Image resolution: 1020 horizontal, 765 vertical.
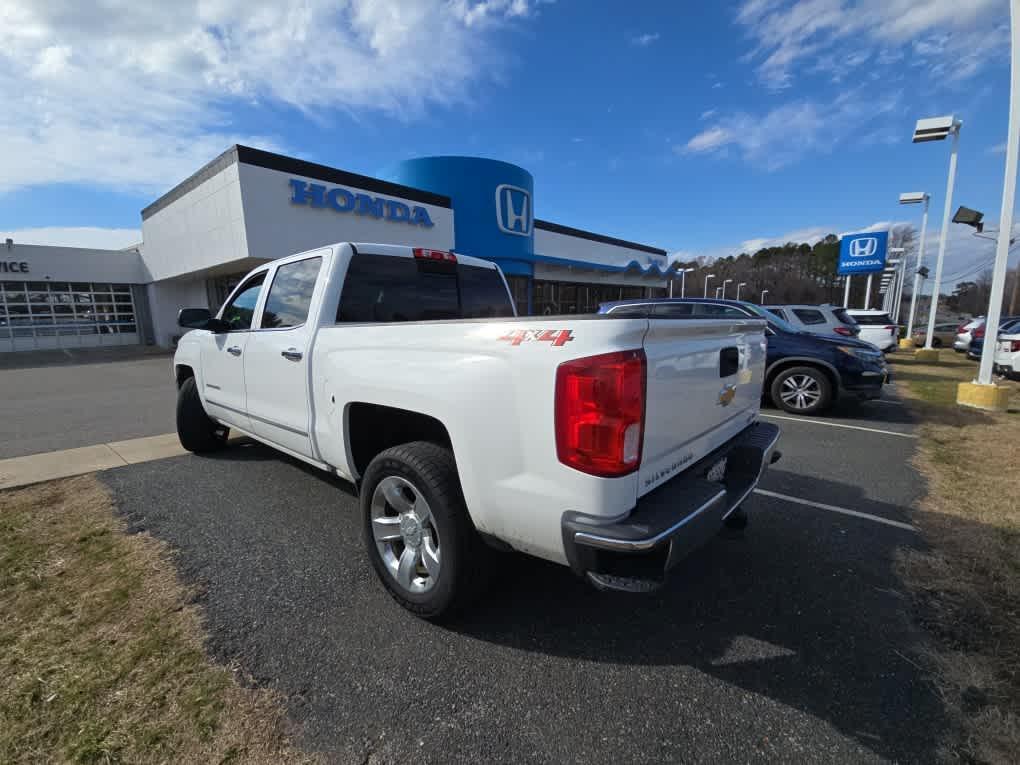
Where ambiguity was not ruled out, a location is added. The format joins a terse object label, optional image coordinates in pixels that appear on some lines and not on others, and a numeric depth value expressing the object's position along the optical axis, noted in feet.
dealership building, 49.44
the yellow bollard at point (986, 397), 23.41
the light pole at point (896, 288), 106.07
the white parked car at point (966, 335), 57.98
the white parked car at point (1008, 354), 30.78
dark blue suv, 22.03
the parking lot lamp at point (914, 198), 62.95
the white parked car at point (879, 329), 47.09
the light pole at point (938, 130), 42.70
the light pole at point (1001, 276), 22.71
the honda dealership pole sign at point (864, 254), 74.38
